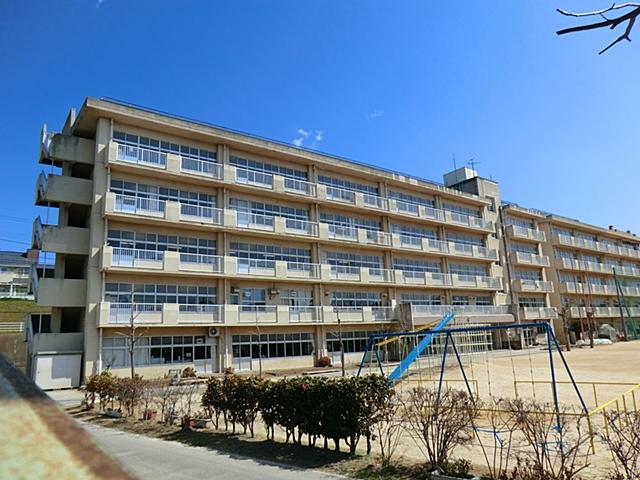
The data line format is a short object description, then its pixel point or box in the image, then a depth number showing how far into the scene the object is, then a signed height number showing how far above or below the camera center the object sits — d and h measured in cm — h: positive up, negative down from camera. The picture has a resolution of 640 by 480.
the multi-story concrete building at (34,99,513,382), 2470 +503
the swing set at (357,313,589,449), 1532 -209
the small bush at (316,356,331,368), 3055 -256
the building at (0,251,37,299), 5572 +757
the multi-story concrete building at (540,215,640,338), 5297 +468
